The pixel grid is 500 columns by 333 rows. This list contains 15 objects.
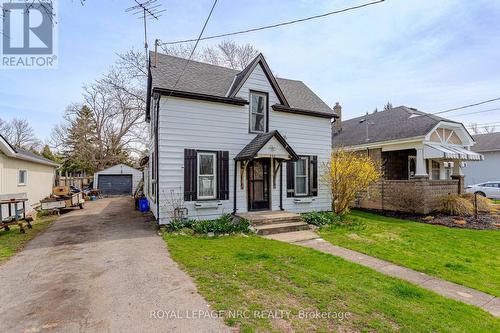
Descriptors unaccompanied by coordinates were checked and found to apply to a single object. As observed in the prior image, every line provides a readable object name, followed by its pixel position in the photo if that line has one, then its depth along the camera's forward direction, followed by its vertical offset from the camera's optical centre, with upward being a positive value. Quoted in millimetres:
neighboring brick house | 12945 +946
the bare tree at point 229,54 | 26125 +11979
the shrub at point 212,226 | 8453 -1816
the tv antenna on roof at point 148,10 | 5761 +3857
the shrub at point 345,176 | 10969 -254
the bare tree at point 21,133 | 42031 +6772
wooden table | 8672 -1522
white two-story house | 8969 +1128
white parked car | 19827 -1560
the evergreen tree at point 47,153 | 35969 +2860
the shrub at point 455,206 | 12406 -1762
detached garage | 25406 -739
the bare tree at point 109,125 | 30688 +6178
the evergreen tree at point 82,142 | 31500 +3974
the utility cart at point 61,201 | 12977 -1453
